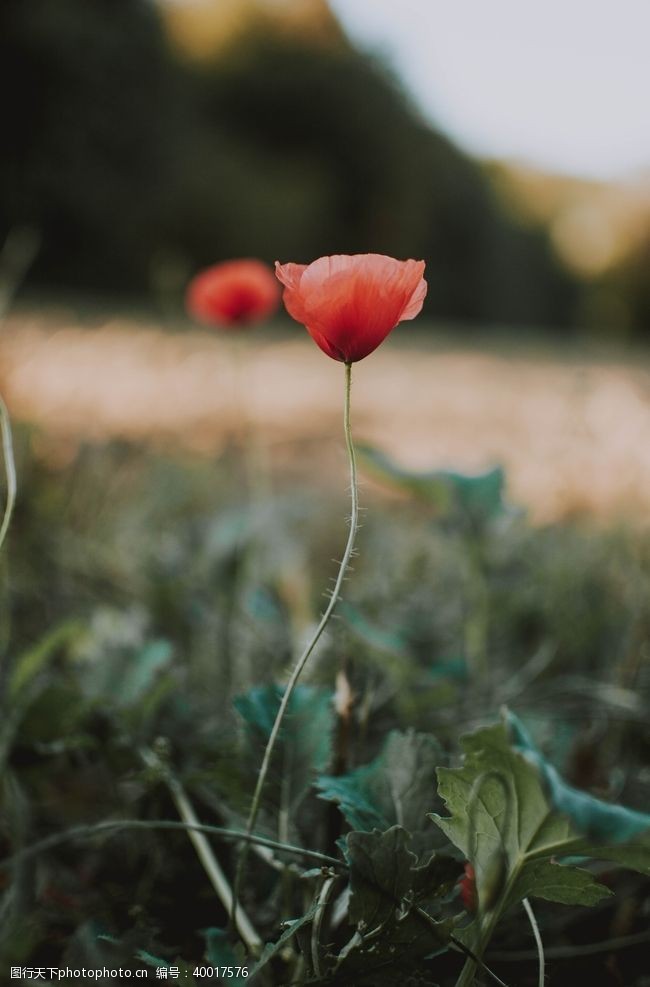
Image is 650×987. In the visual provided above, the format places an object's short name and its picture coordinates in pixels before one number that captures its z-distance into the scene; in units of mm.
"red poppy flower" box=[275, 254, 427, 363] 427
